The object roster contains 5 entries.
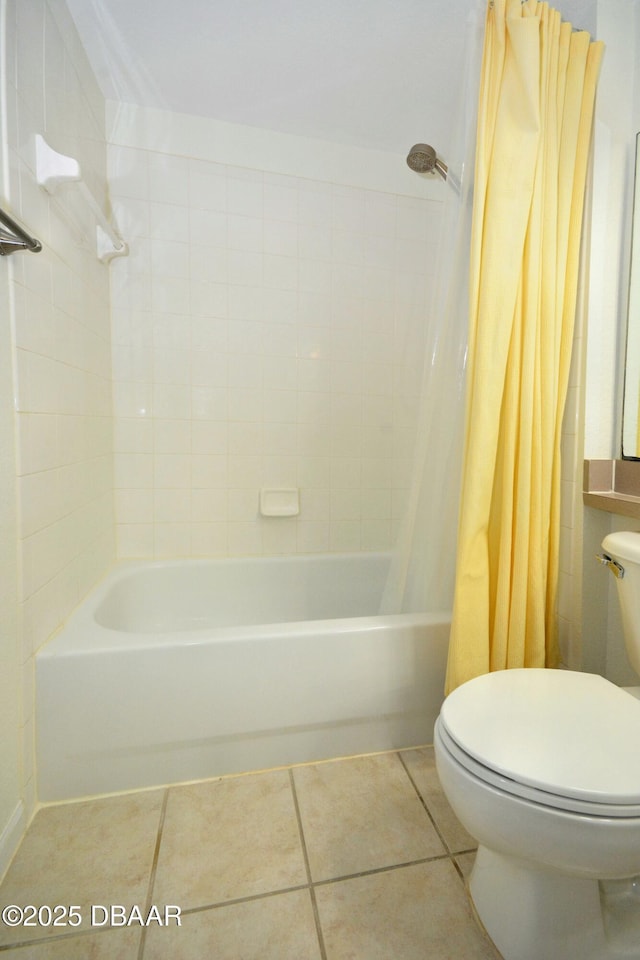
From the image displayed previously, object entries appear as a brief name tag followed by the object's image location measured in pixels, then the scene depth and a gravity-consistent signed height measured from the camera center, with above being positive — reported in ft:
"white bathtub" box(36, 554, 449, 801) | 3.60 -2.32
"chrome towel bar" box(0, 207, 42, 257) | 2.83 +1.38
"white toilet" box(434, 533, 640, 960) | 2.05 -1.78
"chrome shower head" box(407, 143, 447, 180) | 4.06 +2.76
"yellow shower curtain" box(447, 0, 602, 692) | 3.56 +1.10
